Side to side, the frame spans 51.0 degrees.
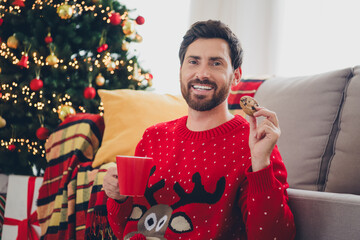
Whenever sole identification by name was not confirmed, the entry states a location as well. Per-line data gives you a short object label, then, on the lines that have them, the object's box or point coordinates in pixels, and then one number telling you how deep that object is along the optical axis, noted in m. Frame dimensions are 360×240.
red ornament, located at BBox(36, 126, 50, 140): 2.45
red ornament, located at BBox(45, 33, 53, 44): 2.51
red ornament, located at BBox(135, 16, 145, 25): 2.74
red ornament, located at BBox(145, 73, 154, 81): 2.79
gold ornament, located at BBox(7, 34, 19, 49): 2.51
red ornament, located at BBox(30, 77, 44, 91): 2.44
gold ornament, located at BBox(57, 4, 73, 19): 2.48
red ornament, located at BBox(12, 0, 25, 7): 2.52
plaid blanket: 1.75
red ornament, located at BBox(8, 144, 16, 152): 2.50
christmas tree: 2.53
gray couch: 1.36
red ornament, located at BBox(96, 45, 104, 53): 2.61
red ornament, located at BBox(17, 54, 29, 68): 2.44
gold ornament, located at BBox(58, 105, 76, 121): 2.31
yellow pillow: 1.98
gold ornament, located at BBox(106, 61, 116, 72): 2.62
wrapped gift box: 2.32
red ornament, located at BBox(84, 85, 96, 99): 2.48
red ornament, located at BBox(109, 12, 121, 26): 2.64
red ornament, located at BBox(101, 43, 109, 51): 2.62
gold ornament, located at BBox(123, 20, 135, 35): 2.64
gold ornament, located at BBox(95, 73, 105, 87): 2.58
